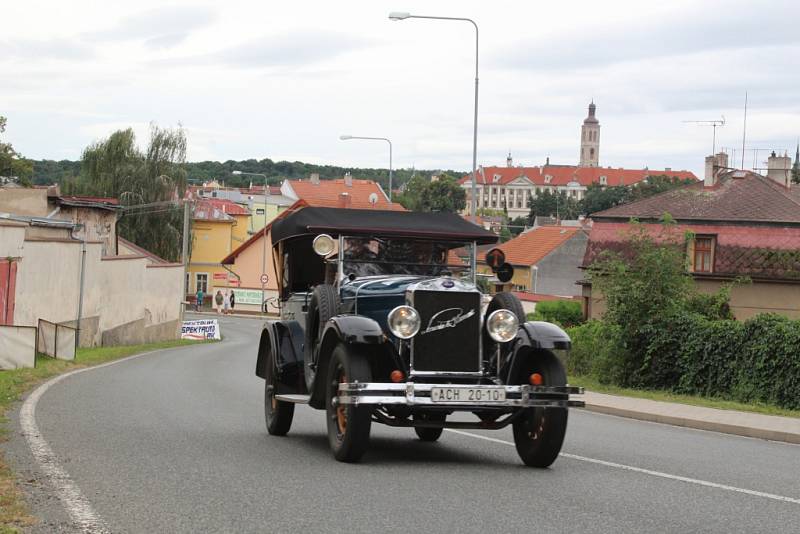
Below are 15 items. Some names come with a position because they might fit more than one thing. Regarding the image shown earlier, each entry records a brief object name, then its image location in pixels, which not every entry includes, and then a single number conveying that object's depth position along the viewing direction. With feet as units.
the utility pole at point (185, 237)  194.80
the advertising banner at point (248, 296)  297.74
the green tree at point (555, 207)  622.50
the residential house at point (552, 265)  311.47
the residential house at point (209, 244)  326.85
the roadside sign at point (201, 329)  188.44
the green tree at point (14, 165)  249.96
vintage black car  31.96
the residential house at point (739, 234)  146.82
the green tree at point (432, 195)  508.53
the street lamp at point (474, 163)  113.50
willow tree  249.96
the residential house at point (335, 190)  442.09
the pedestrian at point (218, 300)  290.62
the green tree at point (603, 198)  576.20
